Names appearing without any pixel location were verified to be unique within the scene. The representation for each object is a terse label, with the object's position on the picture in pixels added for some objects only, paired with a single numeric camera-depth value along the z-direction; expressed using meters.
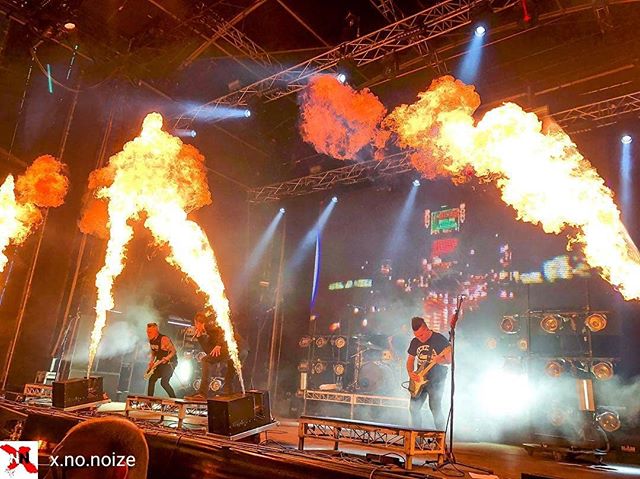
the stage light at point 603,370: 9.52
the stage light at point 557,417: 9.75
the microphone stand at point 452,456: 5.82
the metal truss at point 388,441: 5.52
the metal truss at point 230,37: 11.13
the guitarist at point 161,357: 10.29
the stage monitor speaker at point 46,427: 5.97
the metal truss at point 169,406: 7.71
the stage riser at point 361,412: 12.27
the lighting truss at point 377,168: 10.52
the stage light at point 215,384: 13.62
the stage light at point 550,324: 10.47
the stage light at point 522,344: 11.13
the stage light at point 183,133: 14.19
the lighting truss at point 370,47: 9.14
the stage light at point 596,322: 9.71
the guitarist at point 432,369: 7.65
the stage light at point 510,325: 11.16
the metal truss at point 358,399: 11.70
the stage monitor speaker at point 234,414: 6.14
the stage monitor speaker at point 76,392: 7.77
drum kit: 13.15
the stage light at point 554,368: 10.19
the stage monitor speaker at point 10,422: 6.54
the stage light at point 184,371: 13.69
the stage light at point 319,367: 14.66
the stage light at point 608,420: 9.12
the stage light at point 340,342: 14.39
